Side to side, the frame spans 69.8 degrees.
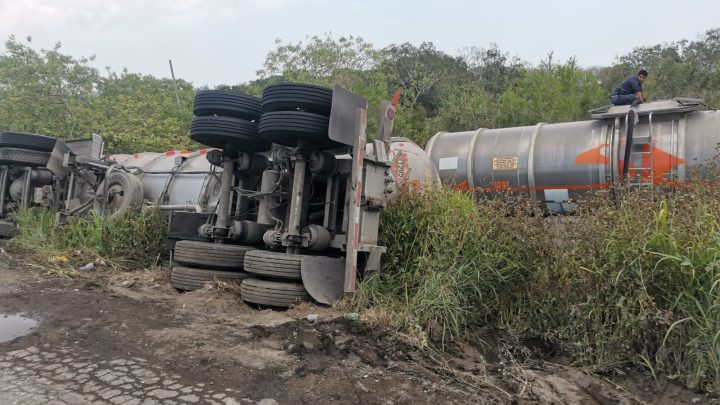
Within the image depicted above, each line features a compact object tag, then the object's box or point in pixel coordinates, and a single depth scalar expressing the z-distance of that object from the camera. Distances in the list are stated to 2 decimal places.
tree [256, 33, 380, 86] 20.92
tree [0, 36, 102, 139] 18.64
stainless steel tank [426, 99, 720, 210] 7.47
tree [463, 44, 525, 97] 26.31
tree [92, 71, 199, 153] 17.45
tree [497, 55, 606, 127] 15.69
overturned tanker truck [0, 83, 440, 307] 4.59
